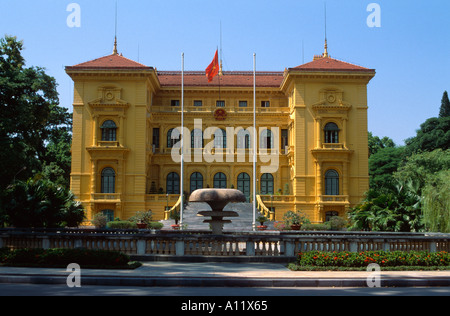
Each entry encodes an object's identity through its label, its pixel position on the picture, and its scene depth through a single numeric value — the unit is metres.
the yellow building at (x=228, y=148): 47.25
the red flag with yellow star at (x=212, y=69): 41.03
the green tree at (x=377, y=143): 80.19
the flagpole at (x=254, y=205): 35.76
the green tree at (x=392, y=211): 24.64
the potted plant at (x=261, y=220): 37.64
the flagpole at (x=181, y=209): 35.03
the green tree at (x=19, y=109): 33.69
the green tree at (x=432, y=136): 60.28
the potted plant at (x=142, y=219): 35.19
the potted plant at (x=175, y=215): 40.17
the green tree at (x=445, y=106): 69.75
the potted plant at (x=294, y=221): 33.56
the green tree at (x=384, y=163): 65.56
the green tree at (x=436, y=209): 23.97
